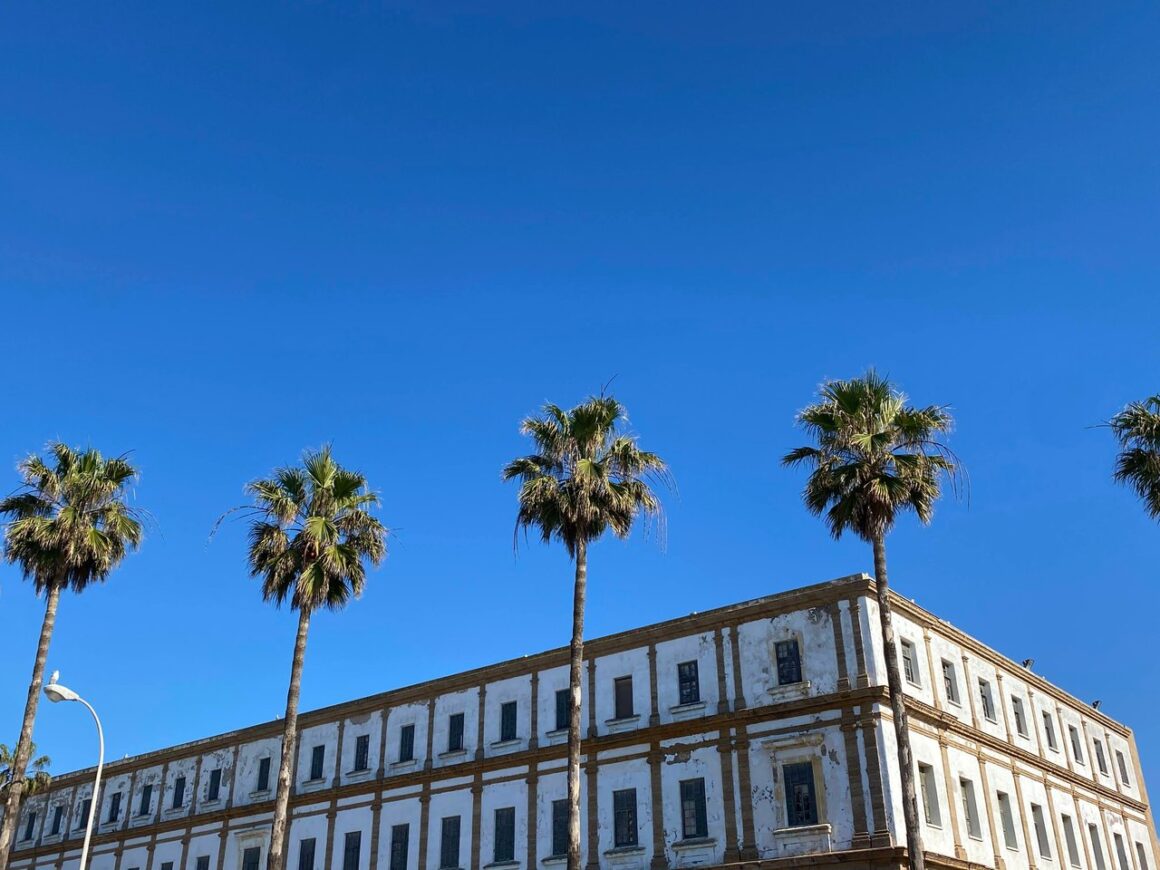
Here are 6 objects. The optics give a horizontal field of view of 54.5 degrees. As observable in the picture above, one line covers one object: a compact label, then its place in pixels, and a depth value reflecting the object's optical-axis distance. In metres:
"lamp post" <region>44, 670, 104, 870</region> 29.25
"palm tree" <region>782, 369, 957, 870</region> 32.62
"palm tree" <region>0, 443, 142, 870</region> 38.47
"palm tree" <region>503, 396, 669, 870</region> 34.75
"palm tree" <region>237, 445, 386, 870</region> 36.31
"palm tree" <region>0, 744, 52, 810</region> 53.72
